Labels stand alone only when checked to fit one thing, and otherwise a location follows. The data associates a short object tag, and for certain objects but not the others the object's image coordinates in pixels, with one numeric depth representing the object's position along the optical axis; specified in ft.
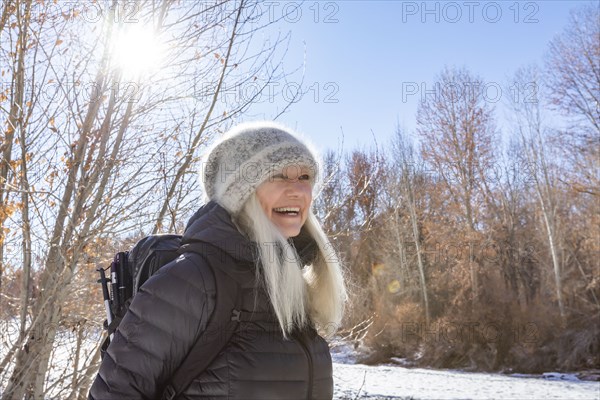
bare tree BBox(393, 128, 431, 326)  63.98
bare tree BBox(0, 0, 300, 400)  11.55
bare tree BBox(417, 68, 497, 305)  61.72
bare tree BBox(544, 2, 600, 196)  46.77
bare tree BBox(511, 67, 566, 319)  58.70
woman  4.41
